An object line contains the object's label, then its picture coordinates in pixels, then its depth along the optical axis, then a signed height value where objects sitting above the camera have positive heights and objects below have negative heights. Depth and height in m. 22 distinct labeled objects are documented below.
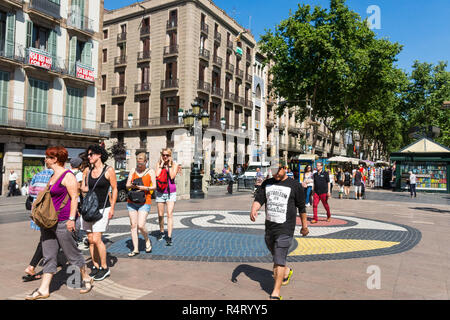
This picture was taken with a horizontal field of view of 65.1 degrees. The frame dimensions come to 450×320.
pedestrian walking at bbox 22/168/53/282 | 4.55 -0.40
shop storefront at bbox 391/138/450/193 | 25.33 +0.62
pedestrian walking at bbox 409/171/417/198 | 21.11 -0.70
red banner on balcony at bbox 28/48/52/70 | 20.16 +6.33
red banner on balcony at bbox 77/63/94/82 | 23.30 +6.37
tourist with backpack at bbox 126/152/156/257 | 5.68 -0.43
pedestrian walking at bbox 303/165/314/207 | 11.81 -0.23
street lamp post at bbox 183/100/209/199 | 17.09 +0.31
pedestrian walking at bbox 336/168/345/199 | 18.55 -0.85
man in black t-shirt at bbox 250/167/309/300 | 4.02 -0.50
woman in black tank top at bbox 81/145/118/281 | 4.61 -0.42
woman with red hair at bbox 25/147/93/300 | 3.93 -0.65
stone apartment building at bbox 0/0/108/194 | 19.64 +5.38
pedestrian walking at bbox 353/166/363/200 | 17.70 -0.55
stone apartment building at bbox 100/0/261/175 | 35.44 +10.25
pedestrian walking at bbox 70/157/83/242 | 6.56 +0.01
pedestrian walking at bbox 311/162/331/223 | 9.80 -0.40
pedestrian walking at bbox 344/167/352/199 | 18.58 -0.56
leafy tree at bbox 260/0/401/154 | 28.89 +9.57
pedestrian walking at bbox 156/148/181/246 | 6.61 -0.27
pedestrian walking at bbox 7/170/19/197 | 18.98 -1.02
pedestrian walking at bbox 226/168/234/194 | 20.98 -1.12
